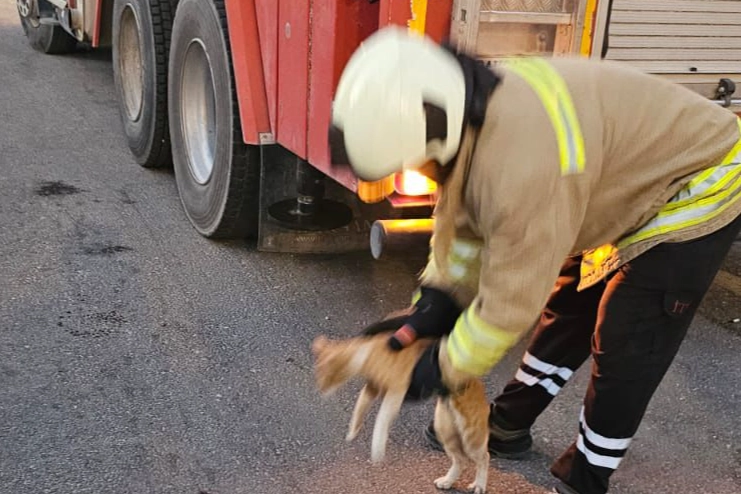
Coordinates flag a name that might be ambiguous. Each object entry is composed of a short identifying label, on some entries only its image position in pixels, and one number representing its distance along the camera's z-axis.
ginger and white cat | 2.22
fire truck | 3.09
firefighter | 1.84
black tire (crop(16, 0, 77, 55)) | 8.92
